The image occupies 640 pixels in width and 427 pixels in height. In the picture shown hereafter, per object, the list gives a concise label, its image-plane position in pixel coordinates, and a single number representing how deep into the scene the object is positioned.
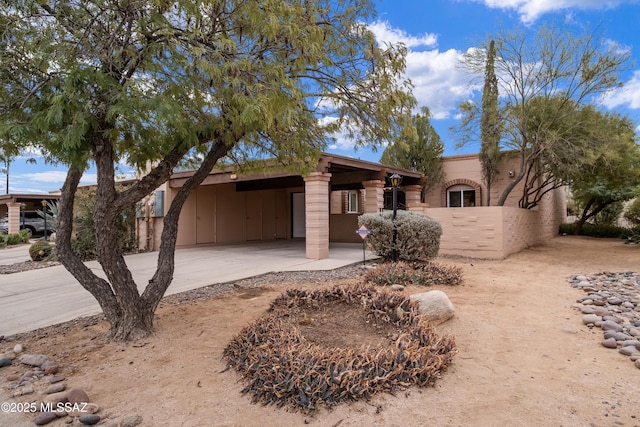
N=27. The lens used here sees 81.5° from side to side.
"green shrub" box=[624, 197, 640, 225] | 14.31
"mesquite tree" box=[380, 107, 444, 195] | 14.24
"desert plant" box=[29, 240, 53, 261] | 9.88
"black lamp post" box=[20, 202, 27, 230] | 19.05
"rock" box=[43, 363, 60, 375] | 2.97
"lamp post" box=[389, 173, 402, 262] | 7.40
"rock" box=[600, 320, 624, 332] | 3.69
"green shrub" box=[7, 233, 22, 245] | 15.22
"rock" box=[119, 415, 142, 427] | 2.24
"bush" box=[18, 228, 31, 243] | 16.09
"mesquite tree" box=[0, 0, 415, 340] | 2.71
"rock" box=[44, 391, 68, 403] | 2.51
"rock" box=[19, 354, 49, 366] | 3.15
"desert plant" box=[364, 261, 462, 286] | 5.93
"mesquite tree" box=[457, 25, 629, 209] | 9.87
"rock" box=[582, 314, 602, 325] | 3.98
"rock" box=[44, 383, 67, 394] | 2.67
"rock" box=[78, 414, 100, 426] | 2.28
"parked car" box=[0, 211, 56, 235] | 18.92
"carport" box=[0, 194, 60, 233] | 17.98
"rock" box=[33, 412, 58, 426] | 2.30
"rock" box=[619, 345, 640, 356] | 3.14
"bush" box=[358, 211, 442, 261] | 7.30
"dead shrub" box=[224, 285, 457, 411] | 2.42
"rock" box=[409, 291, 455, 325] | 3.92
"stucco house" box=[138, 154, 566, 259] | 9.18
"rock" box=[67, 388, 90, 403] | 2.50
